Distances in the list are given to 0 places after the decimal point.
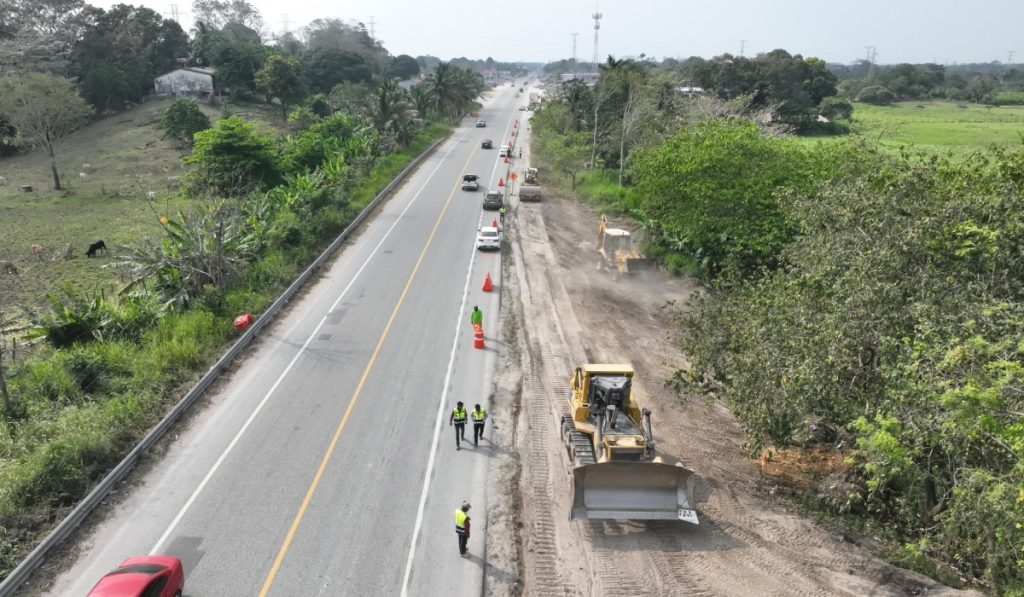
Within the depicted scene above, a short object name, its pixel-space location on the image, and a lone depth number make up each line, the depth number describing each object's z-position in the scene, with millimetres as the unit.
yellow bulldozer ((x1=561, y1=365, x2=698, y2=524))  13516
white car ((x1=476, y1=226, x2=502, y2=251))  33375
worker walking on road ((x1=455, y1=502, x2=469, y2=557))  12500
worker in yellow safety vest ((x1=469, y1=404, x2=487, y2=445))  16344
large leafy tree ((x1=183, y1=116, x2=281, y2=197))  41625
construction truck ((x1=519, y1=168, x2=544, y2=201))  45188
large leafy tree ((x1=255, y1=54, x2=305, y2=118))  81812
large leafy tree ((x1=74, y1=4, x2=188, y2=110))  76625
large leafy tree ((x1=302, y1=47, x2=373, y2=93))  105688
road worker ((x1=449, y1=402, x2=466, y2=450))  16203
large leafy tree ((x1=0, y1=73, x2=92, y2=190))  53375
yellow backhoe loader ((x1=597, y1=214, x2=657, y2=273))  31953
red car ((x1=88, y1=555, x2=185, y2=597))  10414
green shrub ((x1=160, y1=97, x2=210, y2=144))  63812
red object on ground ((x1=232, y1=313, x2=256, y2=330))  22578
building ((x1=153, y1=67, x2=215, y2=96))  86500
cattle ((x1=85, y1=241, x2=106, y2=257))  35500
